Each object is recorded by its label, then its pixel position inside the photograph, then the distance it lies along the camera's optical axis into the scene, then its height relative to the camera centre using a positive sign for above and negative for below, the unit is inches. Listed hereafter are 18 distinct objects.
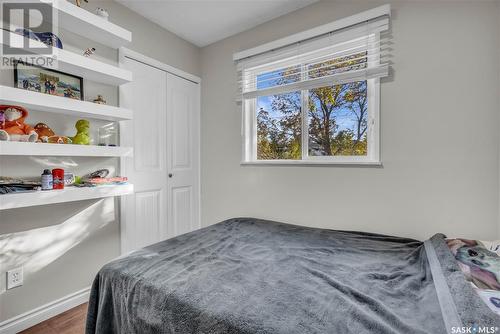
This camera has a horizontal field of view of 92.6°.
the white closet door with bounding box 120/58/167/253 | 87.0 +2.5
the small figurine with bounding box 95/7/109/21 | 69.6 +44.2
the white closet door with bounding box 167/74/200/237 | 103.1 +4.2
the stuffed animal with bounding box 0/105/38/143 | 54.8 +8.9
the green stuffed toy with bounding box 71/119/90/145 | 69.1 +9.0
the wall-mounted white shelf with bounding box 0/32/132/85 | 55.7 +26.6
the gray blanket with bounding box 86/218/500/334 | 31.5 -20.9
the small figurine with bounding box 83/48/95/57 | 70.9 +33.3
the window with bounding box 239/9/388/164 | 73.5 +22.9
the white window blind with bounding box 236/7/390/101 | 70.6 +35.3
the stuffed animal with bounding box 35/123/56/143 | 61.1 +8.4
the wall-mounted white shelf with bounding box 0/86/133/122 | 53.1 +15.1
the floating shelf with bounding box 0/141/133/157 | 53.2 +3.7
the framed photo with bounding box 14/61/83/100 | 60.9 +22.8
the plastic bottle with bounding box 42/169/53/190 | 60.9 -4.1
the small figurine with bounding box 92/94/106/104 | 72.7 +19.8
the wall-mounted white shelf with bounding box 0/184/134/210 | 53.8 -8.2
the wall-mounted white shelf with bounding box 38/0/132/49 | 61.5 +39.2
